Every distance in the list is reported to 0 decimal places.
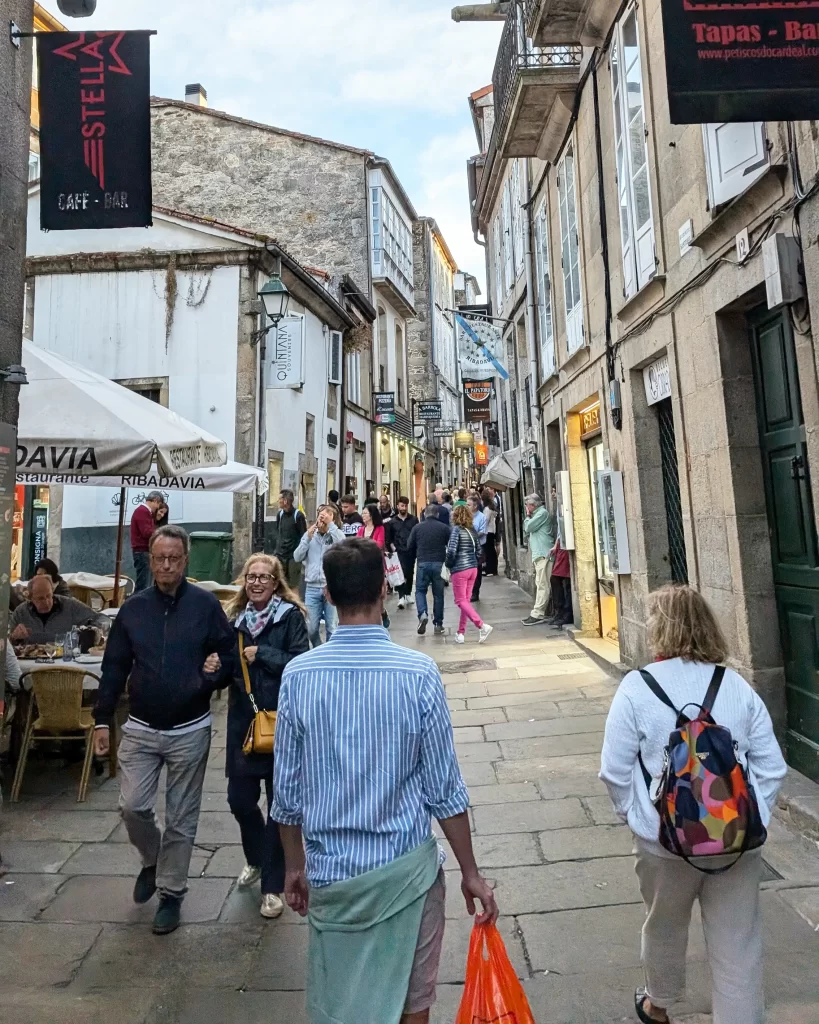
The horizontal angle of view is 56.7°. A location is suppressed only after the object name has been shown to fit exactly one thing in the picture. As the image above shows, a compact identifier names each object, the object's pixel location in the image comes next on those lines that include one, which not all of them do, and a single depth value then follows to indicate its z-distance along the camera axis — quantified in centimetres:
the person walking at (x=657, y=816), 240
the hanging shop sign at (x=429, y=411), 3234
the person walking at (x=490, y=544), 1824
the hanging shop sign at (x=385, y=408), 2606
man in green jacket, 1190
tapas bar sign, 358
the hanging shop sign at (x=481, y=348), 1650
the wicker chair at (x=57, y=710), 518
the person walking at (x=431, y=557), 1096
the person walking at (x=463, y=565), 1041
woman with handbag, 363
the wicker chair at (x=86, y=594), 964
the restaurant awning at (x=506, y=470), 1783
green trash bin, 1448
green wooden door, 486
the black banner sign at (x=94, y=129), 478
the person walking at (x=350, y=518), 1175
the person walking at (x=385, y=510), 1515
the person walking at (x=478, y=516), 1609
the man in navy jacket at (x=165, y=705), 357
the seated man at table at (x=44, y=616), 620
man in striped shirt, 192
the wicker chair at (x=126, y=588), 941
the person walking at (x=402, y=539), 1432
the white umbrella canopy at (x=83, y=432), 550
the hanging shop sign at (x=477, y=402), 2314
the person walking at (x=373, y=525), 1194
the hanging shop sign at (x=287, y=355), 1602
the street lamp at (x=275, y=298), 1298
